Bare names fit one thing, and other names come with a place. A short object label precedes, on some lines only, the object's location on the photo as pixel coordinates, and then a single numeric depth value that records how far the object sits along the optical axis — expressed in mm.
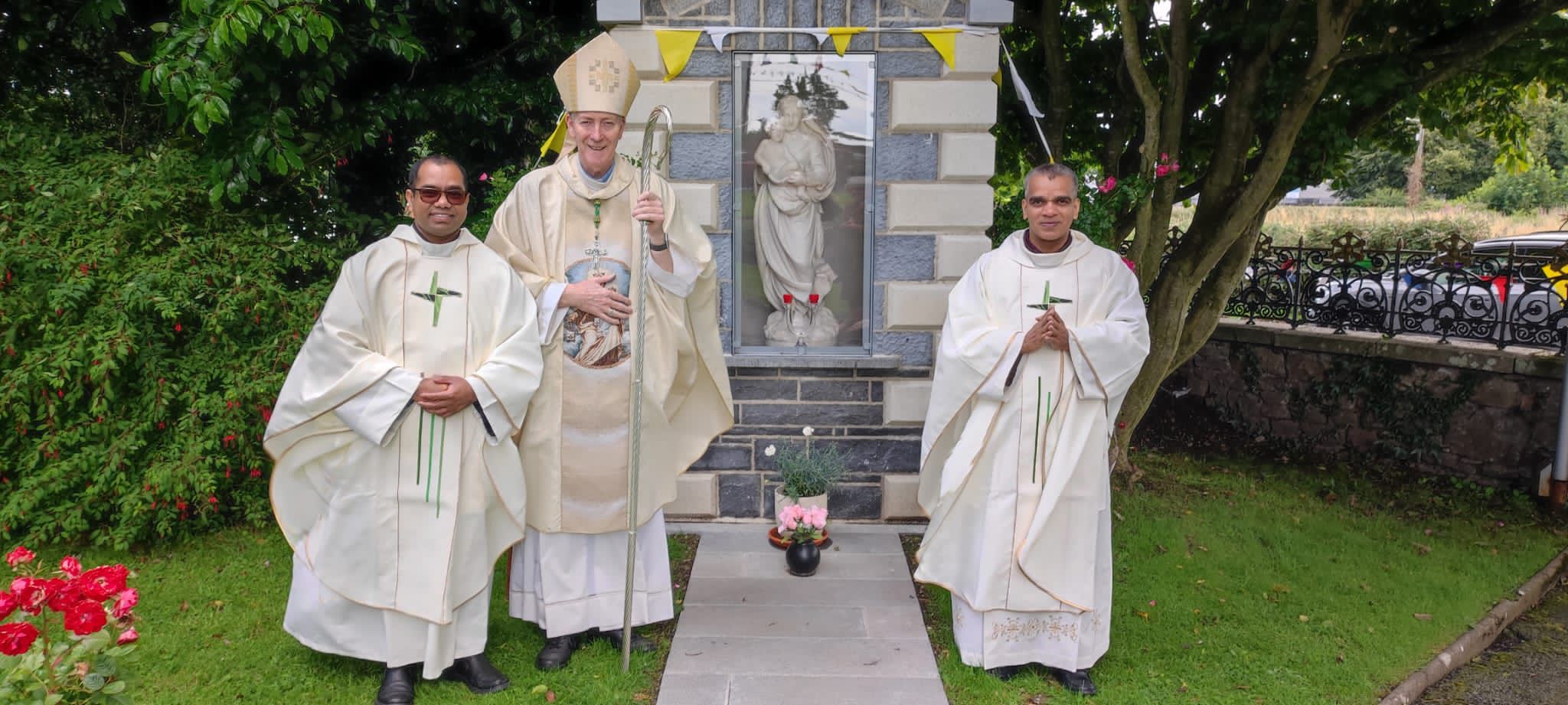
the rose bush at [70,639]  2537
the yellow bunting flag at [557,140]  4320
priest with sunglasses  3408
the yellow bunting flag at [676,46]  5340
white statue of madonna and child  5570
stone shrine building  5379
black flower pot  4898
